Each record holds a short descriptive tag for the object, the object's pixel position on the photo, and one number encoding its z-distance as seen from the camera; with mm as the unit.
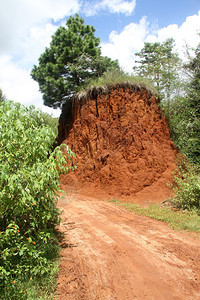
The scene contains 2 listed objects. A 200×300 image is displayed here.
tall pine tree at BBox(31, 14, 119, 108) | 12930
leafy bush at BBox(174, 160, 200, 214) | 6797
